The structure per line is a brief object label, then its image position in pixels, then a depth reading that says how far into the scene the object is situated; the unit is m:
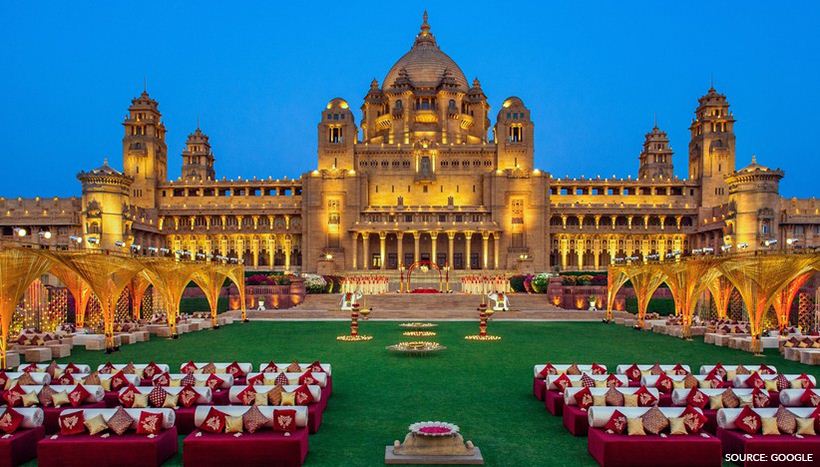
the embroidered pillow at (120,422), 12.05
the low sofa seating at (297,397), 14.05
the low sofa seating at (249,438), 11.54
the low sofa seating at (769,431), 11.59
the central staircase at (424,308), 43.84
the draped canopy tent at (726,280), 26.89
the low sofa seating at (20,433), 11.83
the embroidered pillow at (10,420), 12.26
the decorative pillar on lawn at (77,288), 30.32
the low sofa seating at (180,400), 13.96
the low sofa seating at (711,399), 13.88
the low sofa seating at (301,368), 17.36
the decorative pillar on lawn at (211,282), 38.21
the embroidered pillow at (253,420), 12.12
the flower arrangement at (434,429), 12.07
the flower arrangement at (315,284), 58.50
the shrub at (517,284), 61.68
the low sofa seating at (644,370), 16.80
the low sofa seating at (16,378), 15.82
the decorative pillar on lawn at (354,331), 30.39
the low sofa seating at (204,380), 15.55
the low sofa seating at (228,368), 17.52
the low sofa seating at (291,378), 16.12
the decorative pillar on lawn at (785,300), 31.50
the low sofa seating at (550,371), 17.02
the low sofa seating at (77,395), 14.22
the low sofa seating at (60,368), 17.23
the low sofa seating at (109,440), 11.57
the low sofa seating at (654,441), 11.52
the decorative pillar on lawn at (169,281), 32.00
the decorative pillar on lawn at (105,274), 26.23
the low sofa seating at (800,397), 14.00
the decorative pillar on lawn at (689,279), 30.98
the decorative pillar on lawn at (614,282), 41.41
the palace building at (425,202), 83.88
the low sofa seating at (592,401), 13.77
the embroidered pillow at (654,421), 11.89
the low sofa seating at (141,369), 16.91
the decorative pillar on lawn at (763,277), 26.61
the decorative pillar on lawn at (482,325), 30.94
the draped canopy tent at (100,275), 22.56
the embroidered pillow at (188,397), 14.34
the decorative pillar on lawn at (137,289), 37.30
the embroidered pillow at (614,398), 13.70
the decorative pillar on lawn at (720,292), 35.47
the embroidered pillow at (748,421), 12.22
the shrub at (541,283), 55.67
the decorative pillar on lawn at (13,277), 22.23
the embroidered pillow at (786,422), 11.95
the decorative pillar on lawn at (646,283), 37.03
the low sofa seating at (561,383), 15.52
